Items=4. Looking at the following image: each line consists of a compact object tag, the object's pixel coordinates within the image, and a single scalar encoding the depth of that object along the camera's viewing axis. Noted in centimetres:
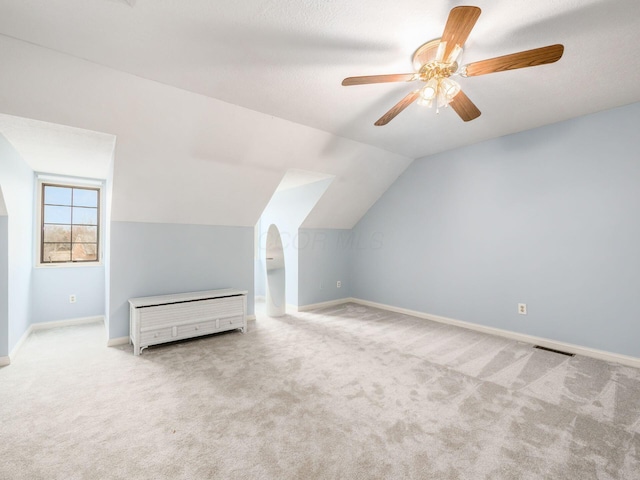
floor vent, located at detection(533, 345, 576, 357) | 301
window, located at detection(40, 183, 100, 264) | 407
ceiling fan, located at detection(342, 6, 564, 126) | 148
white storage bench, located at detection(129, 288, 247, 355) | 305
